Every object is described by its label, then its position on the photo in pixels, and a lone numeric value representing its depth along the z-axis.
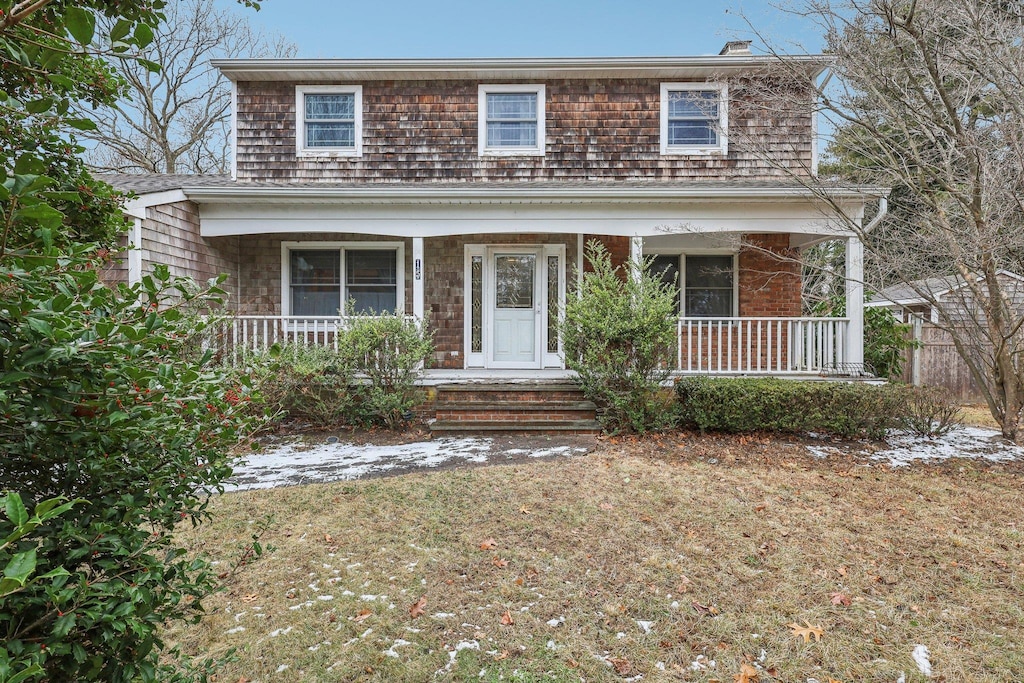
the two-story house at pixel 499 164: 9.91
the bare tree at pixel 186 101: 17.88
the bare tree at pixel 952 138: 6.43
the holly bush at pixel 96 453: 1.19
